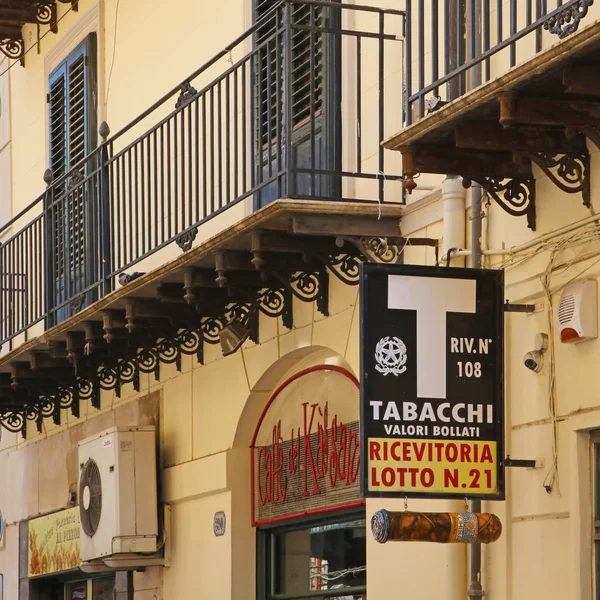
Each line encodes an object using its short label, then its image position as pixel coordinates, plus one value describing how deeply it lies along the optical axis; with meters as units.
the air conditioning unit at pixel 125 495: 11.49
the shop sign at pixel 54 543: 13.35
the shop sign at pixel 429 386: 6.91
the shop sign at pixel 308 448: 9.41
